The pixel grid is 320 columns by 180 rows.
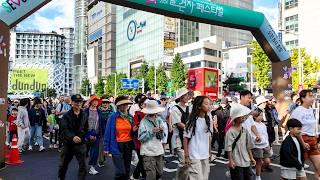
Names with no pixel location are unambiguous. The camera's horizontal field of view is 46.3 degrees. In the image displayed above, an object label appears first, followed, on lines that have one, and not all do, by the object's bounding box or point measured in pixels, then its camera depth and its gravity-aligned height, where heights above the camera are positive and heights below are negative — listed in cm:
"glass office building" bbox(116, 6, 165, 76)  9031 +1481
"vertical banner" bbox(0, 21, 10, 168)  938 +54
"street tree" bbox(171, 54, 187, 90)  6256 +356
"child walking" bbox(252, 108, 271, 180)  760 -109
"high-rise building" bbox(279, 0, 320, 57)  6206 +1228
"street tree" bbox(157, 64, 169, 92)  6888 +277
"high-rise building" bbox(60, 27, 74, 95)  17619 +1312
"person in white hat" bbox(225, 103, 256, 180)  570 -79
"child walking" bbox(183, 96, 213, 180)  558 -71
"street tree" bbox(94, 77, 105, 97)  11238 +238
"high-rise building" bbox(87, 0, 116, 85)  12262 +1913
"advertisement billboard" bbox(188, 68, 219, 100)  3581 +137
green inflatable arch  1230 +288
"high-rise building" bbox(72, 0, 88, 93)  16900 +1263
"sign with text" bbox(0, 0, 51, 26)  923 +216
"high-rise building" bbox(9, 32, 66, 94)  15688 +2151
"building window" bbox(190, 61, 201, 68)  7915 +656
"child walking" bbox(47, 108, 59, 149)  1475 -131
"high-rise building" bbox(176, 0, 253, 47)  9144 +1703
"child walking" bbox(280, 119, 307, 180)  552 -90
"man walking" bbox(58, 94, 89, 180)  689 -73
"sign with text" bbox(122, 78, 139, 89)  6008 +192
